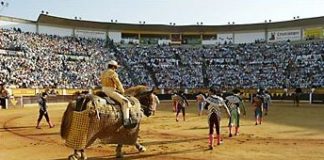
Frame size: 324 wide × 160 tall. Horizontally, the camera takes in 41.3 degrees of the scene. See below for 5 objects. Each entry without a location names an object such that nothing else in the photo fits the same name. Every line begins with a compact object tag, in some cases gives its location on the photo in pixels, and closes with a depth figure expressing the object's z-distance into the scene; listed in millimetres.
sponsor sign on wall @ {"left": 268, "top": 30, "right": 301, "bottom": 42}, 57175
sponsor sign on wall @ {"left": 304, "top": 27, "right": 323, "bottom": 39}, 54781
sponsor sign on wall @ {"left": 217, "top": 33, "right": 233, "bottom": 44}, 62625
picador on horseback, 9555
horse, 8727
